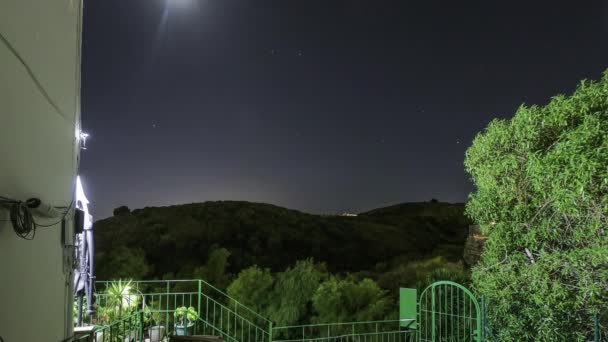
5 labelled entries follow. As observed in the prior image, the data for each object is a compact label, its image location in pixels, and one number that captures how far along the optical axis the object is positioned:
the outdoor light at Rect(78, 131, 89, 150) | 5.83
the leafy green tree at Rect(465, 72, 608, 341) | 5.39
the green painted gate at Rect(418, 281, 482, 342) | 6.90
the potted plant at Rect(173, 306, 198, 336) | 7.39
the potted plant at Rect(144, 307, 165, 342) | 7.14
